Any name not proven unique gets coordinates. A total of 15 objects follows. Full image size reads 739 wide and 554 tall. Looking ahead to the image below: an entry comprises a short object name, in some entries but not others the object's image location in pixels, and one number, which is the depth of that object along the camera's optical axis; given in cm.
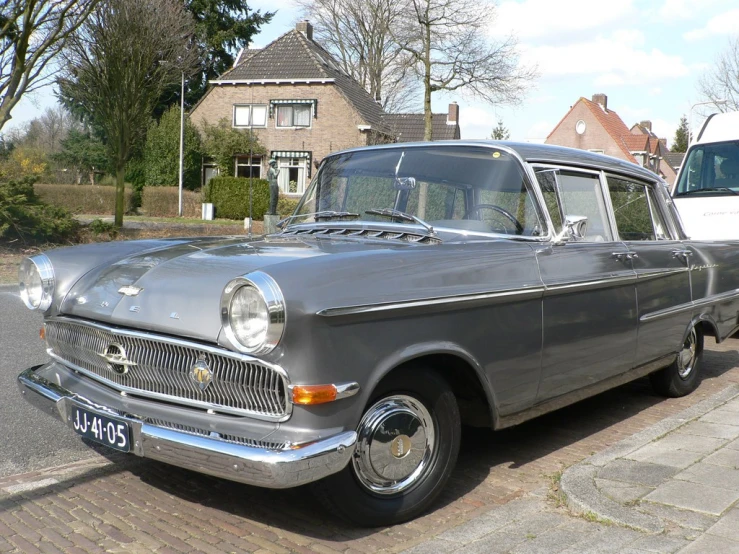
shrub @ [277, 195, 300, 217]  3338
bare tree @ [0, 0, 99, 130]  1616
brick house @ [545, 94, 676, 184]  5500
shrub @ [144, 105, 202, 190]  3953
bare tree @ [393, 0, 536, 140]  2300
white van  898
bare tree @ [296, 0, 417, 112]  4093
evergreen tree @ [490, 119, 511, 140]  7448
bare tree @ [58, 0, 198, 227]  2044
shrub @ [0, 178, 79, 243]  1537
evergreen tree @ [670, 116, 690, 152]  8638
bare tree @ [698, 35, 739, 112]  2738
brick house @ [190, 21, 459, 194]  3797
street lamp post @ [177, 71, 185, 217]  3778
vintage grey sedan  288
